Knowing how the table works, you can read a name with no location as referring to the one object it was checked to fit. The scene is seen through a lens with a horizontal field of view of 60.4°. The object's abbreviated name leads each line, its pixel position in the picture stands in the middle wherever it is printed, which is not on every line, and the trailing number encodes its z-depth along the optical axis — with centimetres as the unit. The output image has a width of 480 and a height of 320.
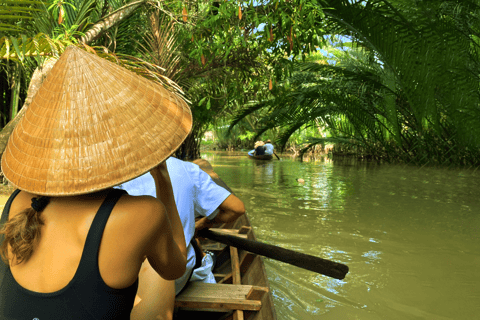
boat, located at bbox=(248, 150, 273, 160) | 2026
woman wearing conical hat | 103
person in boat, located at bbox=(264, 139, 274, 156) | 2090
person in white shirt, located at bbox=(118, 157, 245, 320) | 179
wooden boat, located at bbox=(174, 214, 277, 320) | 213
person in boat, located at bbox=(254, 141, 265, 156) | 2048
